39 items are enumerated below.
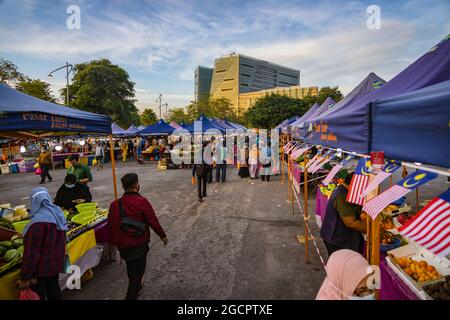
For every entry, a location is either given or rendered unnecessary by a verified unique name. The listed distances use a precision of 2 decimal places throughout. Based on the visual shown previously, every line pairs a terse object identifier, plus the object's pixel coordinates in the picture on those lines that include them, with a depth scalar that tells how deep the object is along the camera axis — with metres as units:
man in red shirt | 3.16
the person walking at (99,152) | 18.82
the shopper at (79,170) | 6.31
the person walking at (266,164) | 12.69
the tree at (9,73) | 21.08
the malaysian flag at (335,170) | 3.49
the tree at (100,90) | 36.09
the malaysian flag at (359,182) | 2.59
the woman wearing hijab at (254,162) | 12.81
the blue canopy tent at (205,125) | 15.59
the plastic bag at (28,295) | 2.80
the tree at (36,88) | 23.82
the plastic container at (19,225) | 4.21
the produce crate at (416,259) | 2.42
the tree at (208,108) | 43.41
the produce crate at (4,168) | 15.91
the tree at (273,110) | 45.56
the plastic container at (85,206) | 4.73
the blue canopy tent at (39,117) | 3.71
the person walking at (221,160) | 12.30
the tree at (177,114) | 49.11
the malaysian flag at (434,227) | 1.52
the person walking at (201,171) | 8.84
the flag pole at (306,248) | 4.64
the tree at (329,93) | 42.16
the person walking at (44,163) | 12.61
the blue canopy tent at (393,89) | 2.41
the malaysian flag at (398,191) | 1.78
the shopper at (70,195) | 5.11
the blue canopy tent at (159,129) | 18.48
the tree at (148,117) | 61.33
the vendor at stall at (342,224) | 3.19
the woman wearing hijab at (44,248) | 2.86
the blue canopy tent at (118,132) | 23.50
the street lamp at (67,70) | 22.78
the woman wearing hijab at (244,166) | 13.75
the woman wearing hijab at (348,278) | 2.02
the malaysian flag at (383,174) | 2.20
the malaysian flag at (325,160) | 4.78
